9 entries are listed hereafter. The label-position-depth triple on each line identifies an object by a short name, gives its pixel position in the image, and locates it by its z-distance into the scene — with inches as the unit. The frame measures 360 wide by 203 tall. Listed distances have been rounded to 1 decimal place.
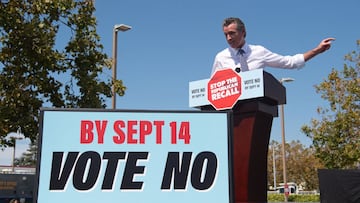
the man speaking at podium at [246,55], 192.2
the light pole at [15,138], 432.2
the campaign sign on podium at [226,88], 173.0
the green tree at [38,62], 428.5
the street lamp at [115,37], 519.4
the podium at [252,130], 174.0
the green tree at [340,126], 891.4
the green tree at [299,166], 2359.3
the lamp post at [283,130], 1016.9
